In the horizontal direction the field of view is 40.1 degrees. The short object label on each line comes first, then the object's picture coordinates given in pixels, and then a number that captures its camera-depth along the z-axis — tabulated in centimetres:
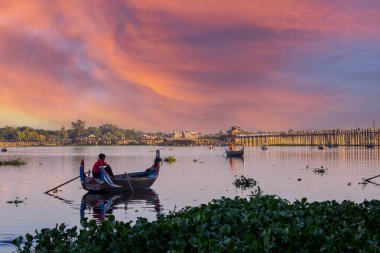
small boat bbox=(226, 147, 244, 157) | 10829
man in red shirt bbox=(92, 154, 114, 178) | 3301
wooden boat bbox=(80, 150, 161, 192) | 3325
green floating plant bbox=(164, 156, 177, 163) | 8546
